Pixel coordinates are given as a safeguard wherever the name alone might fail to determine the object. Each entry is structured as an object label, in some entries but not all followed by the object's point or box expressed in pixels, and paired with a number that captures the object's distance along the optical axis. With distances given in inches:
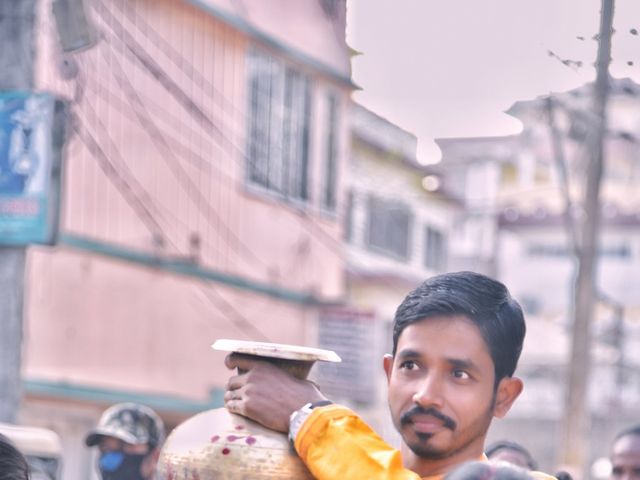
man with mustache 118.0
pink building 495.2
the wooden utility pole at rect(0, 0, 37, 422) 289.4
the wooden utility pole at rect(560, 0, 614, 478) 575.8
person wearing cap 261.9
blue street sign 297.0
